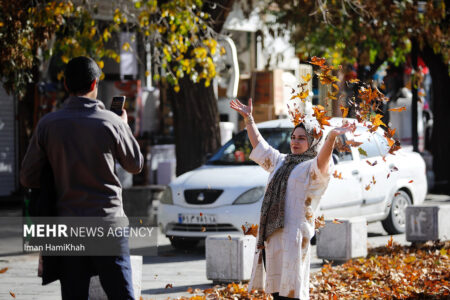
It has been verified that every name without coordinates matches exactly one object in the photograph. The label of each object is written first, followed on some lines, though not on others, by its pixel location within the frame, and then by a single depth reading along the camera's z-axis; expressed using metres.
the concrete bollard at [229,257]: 18.64
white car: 23.53
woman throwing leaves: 12.39
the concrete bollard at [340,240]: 22.14
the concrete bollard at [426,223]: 24.98
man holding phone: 9.51
